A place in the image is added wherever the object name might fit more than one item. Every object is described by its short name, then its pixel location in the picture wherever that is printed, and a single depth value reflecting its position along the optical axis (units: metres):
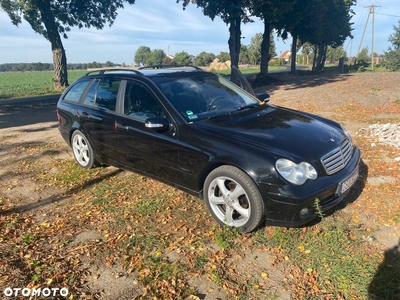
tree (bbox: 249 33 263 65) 66.78
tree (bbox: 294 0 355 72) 29.06
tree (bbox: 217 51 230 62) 87.15
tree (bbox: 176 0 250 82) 20.92
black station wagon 3.23
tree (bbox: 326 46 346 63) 85.75
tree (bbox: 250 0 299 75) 20.64
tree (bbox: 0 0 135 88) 20.05
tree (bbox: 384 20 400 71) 46.50
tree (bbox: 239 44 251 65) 70.57
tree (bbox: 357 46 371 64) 85.47
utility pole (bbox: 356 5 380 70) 56.91
